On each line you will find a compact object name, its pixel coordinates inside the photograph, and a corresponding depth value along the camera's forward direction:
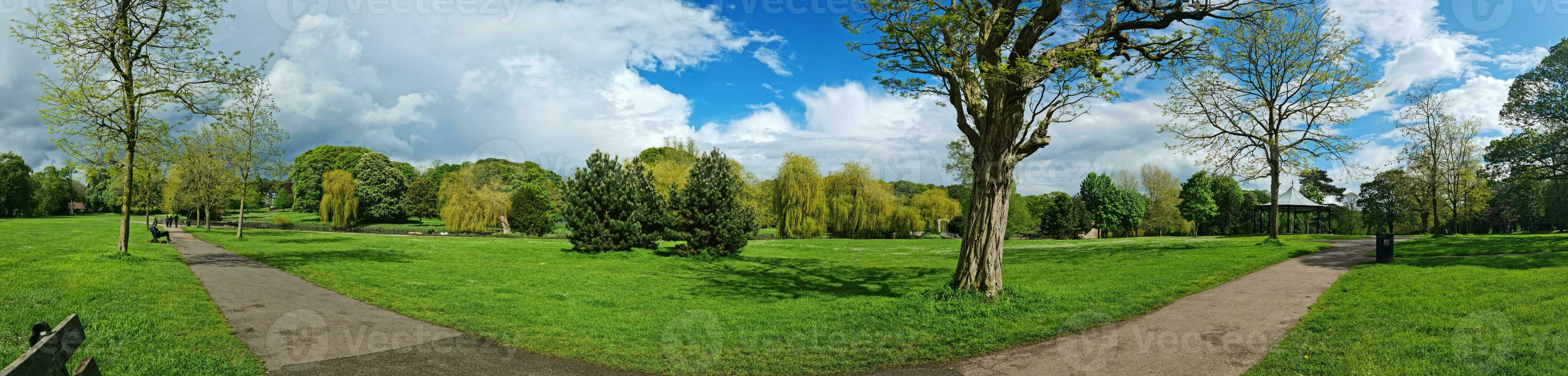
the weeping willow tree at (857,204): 43.69
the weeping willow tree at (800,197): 41.69
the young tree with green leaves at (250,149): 26.70
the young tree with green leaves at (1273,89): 23.09
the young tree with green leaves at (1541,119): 24.95
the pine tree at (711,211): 22.64
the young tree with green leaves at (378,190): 57.38
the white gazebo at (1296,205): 39.03
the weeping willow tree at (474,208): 42.56
